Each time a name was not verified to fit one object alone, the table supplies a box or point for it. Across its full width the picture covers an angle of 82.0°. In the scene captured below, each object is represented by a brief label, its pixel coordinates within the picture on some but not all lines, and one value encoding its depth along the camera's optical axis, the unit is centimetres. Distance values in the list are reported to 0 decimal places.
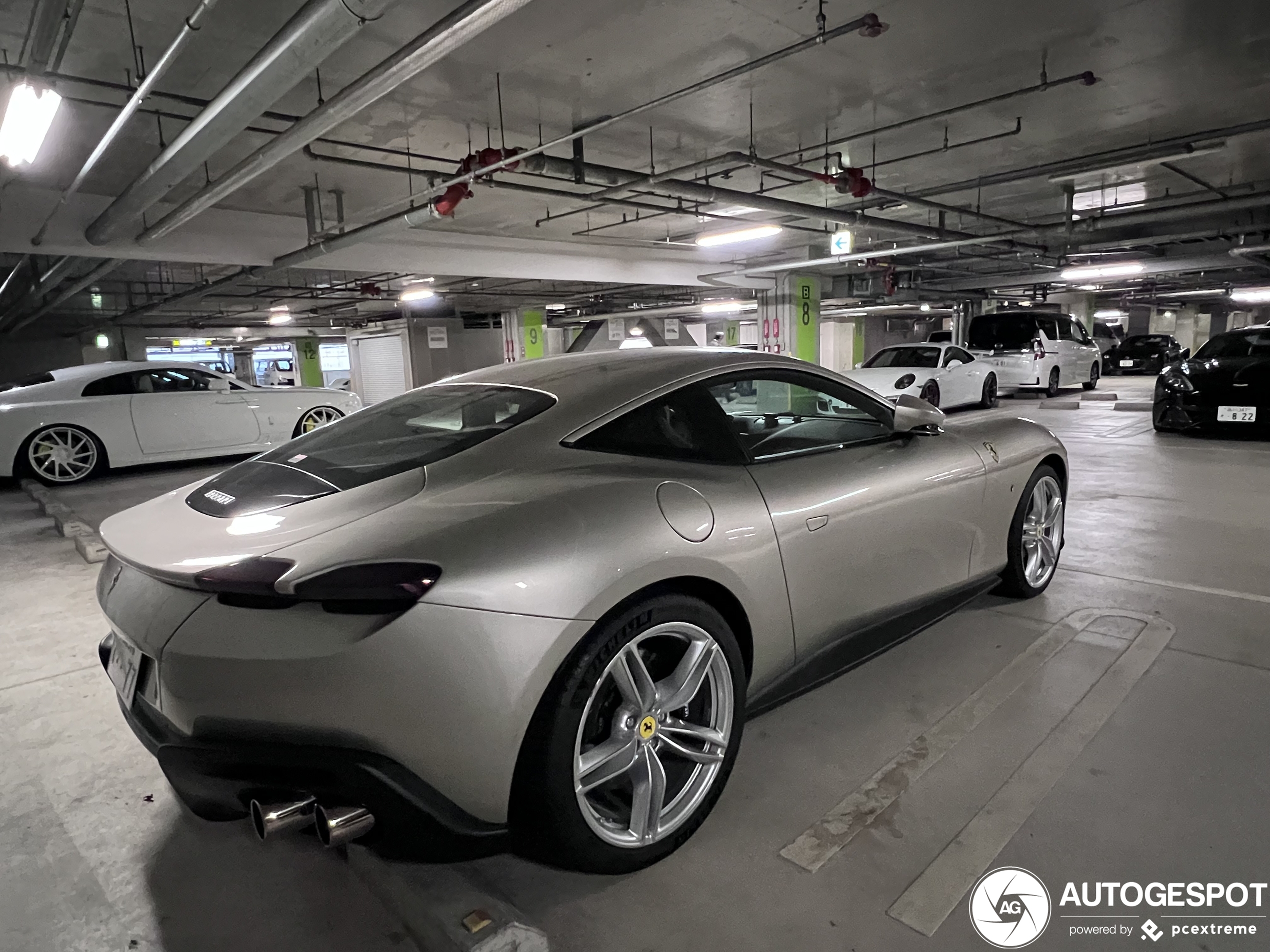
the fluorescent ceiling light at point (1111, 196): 1107
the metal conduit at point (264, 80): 307
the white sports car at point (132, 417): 797
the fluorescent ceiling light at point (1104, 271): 1384
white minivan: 1465
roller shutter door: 3020
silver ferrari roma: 148
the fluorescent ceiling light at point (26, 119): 391
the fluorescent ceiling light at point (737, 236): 974
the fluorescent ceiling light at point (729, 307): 2303
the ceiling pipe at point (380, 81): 314
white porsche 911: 1179
